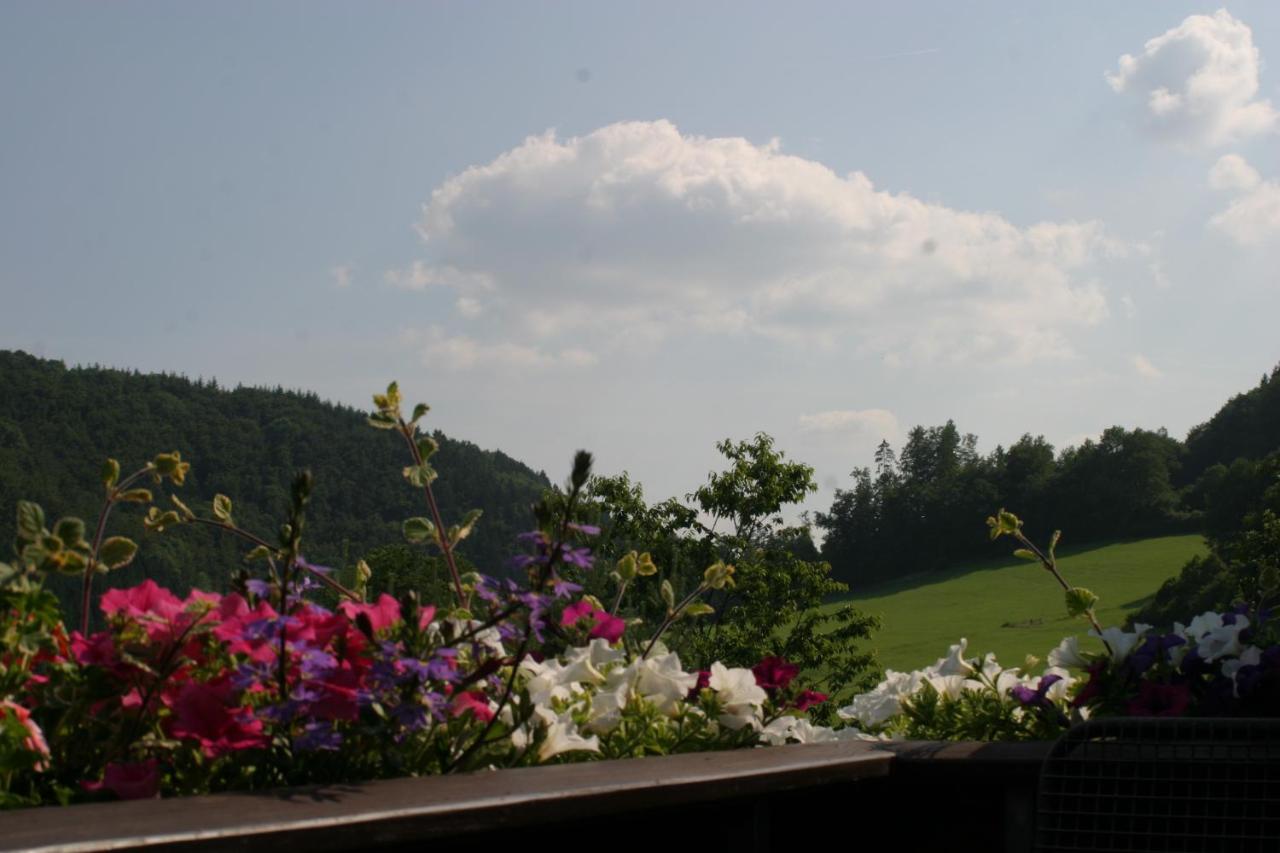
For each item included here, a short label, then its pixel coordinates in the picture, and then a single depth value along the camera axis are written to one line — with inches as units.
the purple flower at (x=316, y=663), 63.4
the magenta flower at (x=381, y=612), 72.4
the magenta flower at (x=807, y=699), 104.8
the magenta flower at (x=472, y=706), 71.9
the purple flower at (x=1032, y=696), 113.5
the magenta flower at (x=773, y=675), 109.7
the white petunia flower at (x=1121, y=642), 111.7
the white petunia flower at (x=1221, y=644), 105.1
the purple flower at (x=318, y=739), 62.2
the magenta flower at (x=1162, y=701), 103.7
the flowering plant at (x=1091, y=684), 104.1
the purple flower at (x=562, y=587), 75.5
